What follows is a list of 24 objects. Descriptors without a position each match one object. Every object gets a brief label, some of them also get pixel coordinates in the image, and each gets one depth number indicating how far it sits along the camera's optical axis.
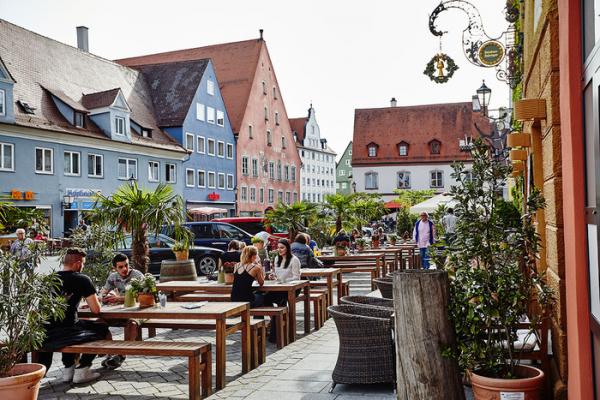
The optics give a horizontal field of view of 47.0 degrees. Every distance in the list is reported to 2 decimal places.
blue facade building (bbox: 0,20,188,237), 31.98
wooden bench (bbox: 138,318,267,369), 8.16
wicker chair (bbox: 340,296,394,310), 7.50
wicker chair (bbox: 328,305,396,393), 6.46
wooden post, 5.08
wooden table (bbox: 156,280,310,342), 9.66
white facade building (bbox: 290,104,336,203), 88.00
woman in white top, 10.41
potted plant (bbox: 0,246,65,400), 5.53
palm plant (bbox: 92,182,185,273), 12.75
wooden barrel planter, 14.04
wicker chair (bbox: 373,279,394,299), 9.30
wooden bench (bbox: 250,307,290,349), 9.28
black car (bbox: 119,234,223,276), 20.06
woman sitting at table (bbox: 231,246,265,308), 9.42
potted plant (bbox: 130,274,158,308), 7.95
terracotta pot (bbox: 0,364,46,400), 5.42
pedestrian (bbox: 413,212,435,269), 19.00
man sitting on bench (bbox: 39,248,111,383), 7.17
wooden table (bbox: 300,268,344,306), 11.90
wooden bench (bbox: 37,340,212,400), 6.62
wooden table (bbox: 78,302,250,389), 7.27
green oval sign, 12.92
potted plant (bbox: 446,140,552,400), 4.68
